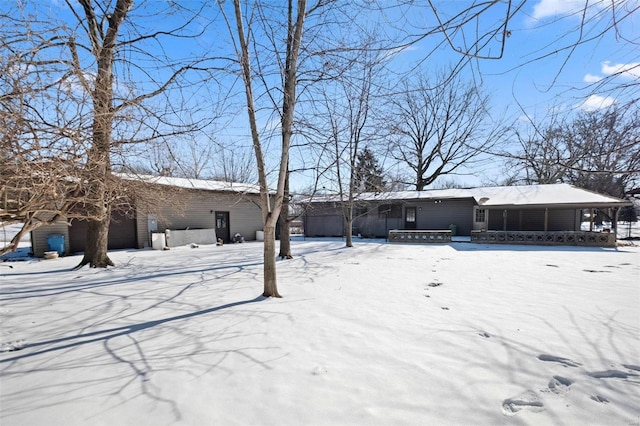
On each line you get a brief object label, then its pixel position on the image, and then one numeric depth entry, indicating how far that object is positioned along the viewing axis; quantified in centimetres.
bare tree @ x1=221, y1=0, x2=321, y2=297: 503
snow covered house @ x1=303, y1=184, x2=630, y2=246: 1551
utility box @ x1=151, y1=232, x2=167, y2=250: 1461
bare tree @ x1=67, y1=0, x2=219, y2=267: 356
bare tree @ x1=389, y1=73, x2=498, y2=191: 2472
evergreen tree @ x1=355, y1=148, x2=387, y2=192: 1415
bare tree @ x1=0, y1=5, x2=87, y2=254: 288
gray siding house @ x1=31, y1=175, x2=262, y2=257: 1261
